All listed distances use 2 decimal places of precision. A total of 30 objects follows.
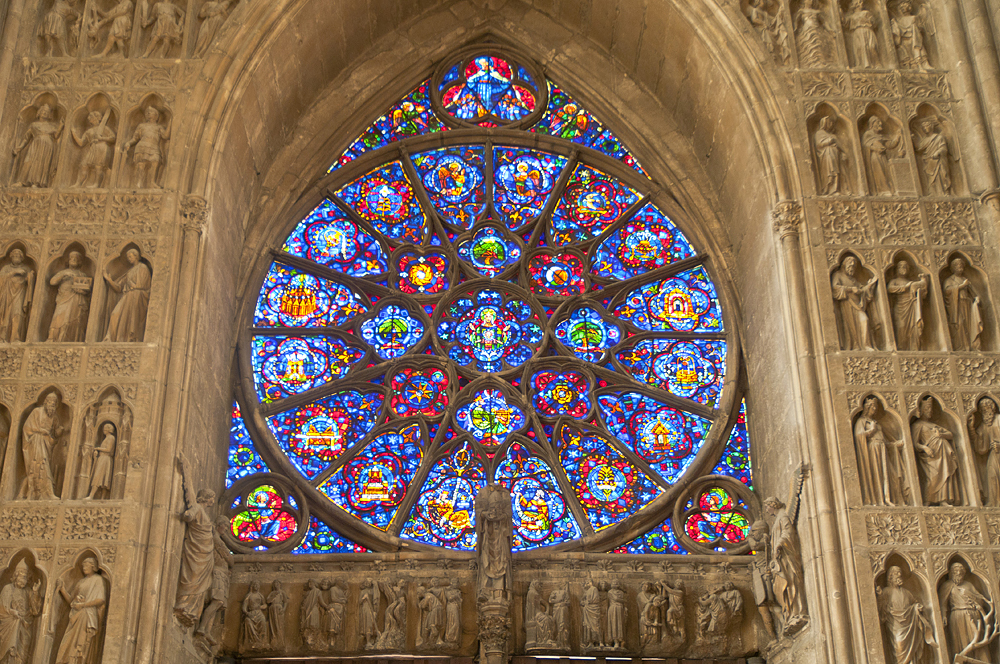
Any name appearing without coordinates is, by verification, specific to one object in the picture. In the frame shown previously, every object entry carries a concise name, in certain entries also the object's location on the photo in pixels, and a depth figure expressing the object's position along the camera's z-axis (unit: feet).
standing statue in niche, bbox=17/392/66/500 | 30.07
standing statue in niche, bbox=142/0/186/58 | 36.24
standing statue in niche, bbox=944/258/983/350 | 33.37
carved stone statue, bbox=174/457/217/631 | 30.58
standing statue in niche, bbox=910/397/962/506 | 31.32
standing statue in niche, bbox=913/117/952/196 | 35.50
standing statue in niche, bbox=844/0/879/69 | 37.35
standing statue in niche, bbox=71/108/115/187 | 34.35
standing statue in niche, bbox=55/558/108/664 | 28.17
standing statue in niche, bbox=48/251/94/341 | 32.19
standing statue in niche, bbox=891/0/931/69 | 37.42
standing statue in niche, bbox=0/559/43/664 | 28.14
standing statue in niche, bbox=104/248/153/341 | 32.14
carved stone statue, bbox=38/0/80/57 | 36.01
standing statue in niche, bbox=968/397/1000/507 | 31.45
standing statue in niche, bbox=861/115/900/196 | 35.55
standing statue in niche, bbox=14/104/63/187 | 34.12
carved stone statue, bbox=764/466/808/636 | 31.30
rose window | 36.35
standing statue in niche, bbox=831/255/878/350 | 33.32
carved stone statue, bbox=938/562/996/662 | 29.32
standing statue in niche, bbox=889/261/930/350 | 33.40
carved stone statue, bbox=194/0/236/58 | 36.22
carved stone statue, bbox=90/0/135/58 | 36.22
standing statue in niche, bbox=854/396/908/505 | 31.19
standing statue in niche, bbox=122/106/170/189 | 34.30
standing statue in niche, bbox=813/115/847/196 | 35.40
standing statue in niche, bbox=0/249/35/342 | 32.14
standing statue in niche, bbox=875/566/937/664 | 29.35
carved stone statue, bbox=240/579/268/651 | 32.99
